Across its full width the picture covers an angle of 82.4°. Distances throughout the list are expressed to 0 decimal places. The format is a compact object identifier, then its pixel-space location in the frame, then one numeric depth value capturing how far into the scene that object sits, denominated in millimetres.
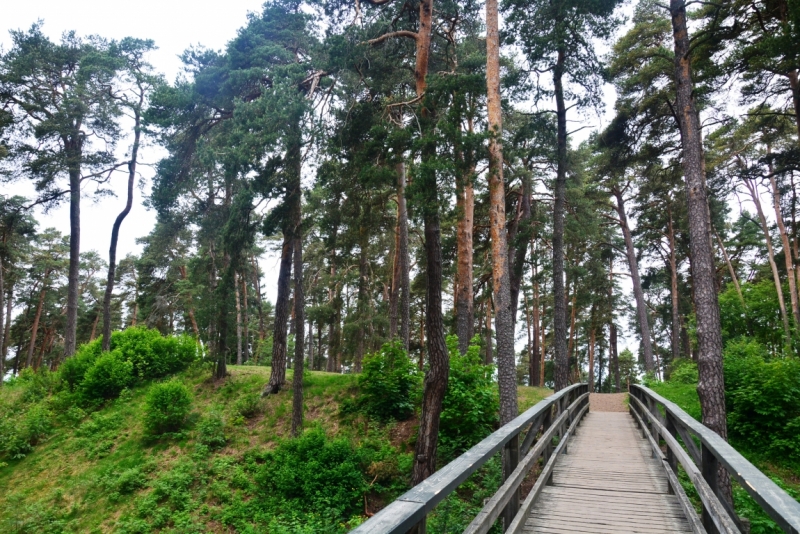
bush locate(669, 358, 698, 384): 15565
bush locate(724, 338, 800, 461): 9359
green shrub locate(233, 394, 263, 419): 14164
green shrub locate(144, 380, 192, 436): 13641
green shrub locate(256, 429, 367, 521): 9633
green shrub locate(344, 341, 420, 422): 13000
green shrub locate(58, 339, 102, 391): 17969
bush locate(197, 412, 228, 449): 12839
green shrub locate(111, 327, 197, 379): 18469
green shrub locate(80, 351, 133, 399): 16875
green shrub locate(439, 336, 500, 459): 10828
